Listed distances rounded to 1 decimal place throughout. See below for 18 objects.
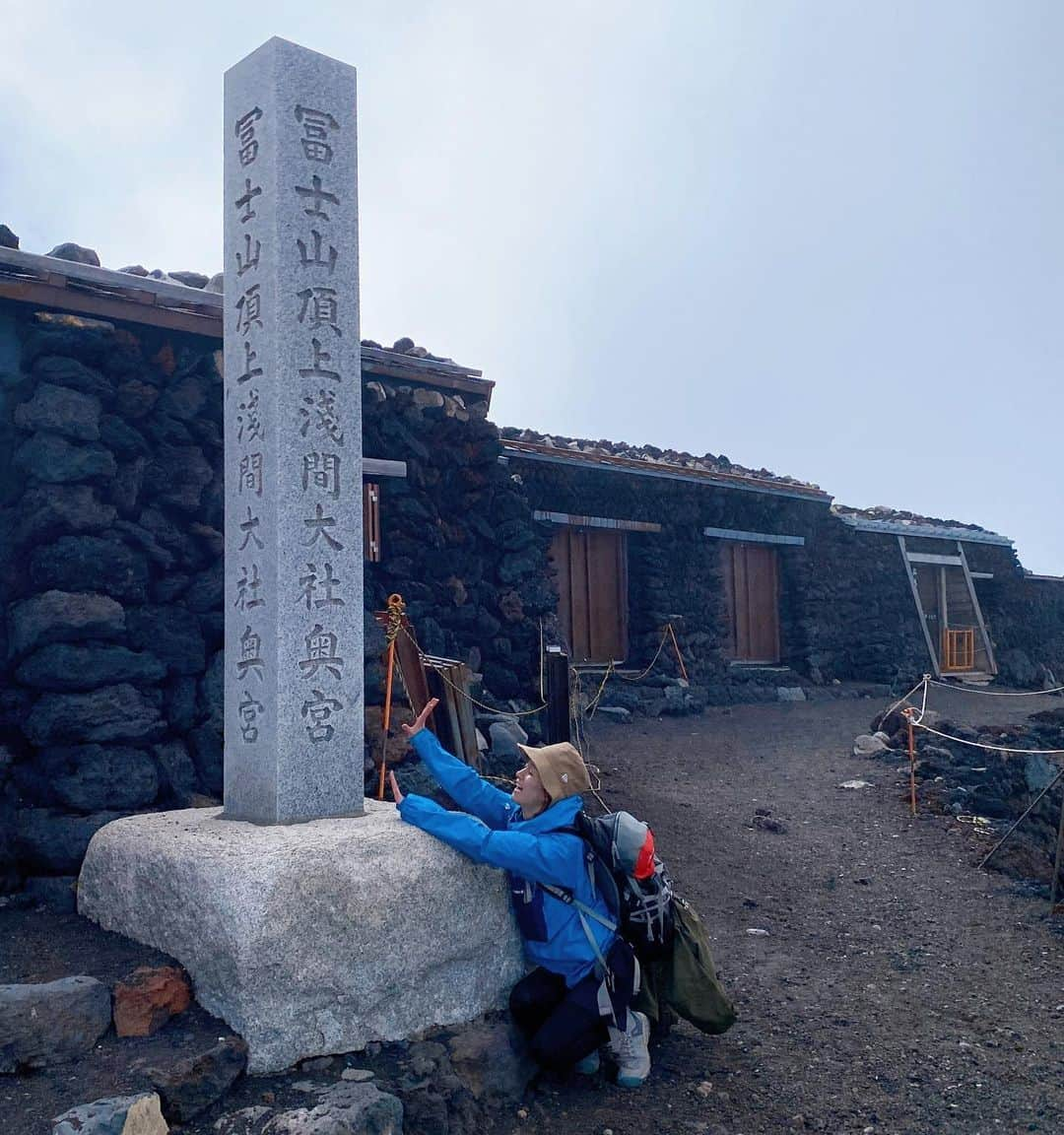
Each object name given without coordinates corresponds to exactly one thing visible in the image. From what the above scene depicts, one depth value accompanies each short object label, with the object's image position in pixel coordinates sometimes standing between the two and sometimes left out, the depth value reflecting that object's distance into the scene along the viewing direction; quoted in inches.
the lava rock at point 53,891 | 186.4
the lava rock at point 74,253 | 227.8
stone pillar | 149.8
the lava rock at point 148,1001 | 121.3
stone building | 208.5
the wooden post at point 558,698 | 269.1
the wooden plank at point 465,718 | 254.7
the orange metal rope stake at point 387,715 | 233.1
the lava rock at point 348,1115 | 106.7
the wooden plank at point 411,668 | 229.6
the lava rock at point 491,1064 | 129.4
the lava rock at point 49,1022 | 115.8
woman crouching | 132.5
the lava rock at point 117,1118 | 100.8
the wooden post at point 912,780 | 302.3
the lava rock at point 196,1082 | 109.6
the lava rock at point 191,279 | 252.7
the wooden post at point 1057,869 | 219.1
